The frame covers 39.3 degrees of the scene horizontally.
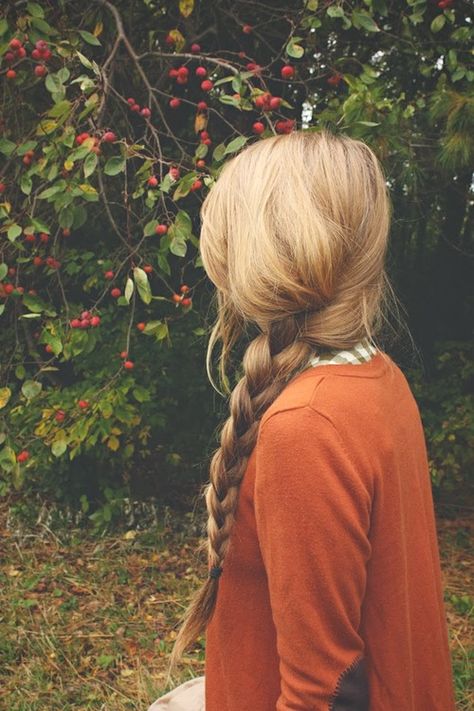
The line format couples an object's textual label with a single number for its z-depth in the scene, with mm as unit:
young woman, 924
